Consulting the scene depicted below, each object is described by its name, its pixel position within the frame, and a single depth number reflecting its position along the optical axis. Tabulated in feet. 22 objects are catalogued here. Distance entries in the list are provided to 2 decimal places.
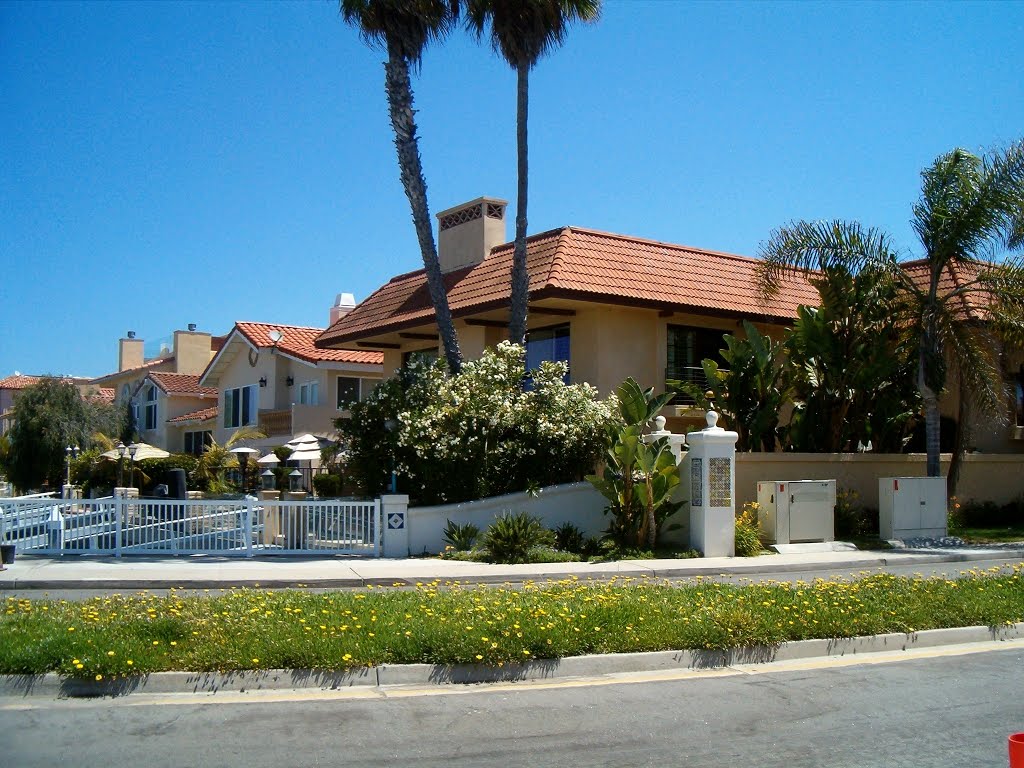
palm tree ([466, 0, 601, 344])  69.90
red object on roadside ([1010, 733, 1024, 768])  11.42
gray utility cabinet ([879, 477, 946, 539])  66.80
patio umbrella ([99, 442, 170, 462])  102.82
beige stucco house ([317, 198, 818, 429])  78.02
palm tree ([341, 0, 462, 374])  68.74
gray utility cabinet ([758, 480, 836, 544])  63.82
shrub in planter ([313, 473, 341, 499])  98.32
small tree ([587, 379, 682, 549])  59.93
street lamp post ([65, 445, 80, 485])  122.66
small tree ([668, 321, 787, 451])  72.18
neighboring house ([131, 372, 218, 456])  156.04
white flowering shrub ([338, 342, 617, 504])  63.98
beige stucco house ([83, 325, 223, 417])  176.96
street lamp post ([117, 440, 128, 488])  100.89
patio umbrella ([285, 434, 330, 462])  85.25
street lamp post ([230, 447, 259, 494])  105.19
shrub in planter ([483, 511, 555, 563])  57.88
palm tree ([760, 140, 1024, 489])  68.59
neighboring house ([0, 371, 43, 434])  222.07
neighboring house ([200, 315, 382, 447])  115.03
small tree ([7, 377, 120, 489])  139.54
